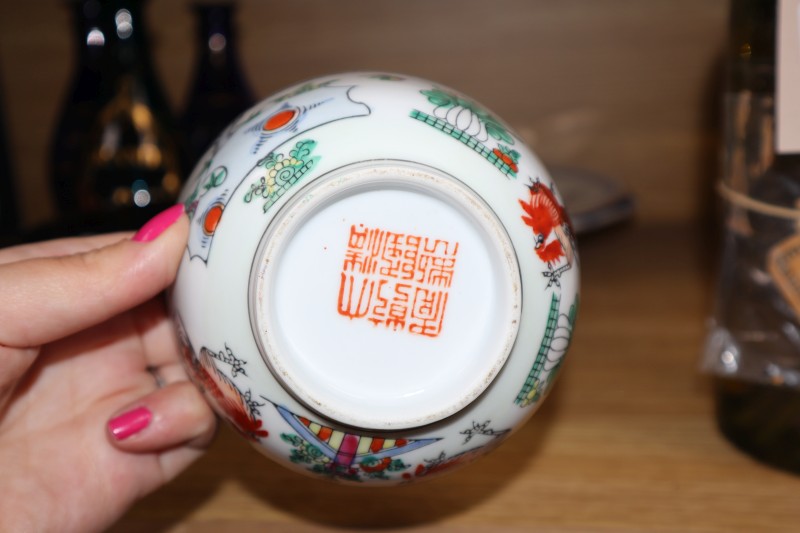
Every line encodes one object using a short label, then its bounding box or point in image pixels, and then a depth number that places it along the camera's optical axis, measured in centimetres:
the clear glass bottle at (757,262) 32
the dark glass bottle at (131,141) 48
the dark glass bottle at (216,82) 49
